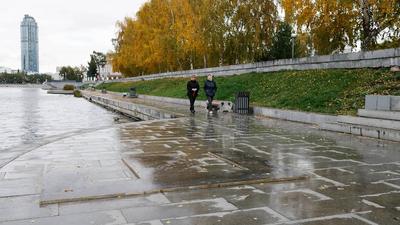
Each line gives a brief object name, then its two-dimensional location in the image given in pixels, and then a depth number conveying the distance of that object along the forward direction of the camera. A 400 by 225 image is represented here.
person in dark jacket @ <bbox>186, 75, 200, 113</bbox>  18.91
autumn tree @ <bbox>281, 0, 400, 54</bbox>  21.38
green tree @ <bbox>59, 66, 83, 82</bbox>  168.12
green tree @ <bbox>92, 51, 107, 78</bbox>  132.62
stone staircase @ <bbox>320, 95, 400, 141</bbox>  10.25
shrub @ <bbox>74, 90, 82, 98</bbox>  60.94
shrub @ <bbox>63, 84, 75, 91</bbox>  83.55
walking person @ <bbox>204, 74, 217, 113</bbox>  18.72
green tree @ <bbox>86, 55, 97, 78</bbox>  140.06
